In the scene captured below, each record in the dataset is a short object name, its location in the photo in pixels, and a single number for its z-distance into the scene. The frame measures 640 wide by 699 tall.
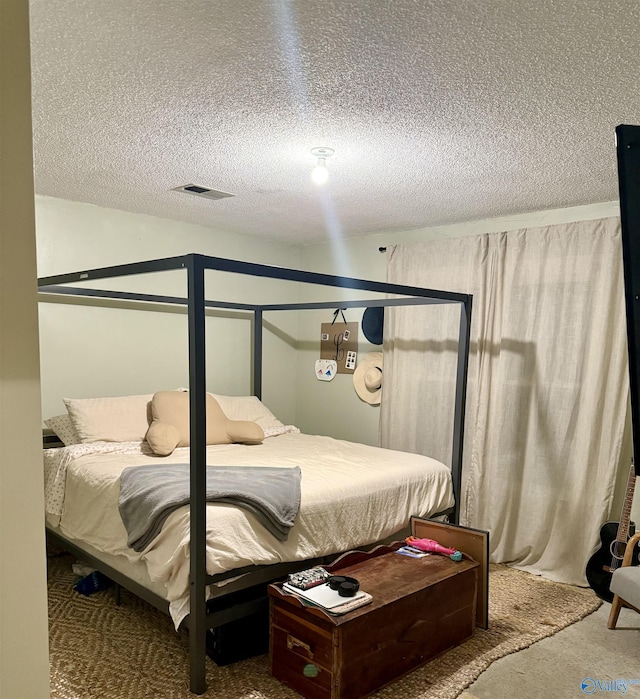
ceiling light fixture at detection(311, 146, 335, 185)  2.43
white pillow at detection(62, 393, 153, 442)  3.21
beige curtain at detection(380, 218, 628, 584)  3.08
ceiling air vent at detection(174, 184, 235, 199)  3.09
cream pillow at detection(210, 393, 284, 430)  3.92
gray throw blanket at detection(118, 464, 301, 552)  2.24
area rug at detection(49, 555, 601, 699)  2.09
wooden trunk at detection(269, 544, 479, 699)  1.99
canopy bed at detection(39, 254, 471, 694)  2.07
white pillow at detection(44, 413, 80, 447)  3.25
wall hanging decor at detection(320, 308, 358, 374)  4.34
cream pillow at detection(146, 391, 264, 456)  3.14
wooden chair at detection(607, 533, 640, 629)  2.42
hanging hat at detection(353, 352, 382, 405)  4.13
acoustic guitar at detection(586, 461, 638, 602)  2.83
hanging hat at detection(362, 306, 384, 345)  4.14
